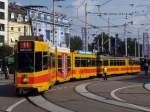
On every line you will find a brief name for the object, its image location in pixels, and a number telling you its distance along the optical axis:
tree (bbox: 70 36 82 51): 91.53
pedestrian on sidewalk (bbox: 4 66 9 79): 32.34
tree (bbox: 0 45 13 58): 61.49
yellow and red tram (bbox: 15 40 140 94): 16.58
